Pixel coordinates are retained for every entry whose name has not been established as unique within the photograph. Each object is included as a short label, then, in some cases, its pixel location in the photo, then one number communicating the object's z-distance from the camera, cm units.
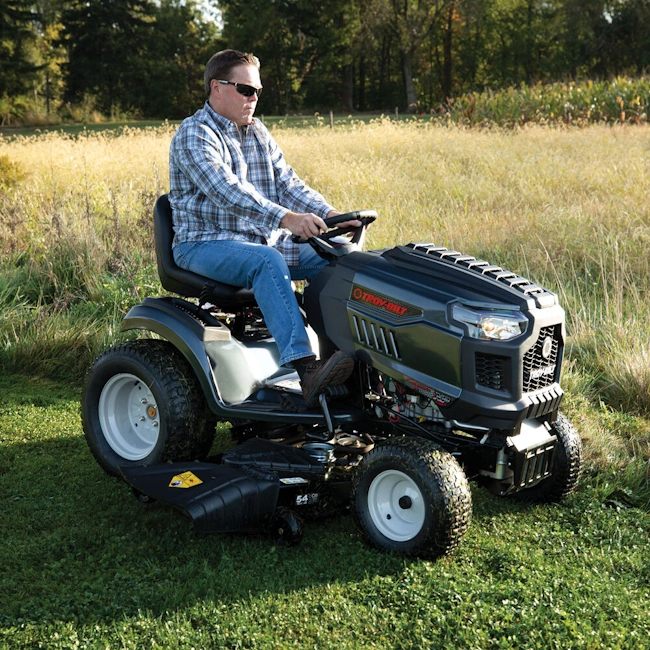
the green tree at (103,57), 3731
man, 320
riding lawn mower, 282
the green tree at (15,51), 3231
